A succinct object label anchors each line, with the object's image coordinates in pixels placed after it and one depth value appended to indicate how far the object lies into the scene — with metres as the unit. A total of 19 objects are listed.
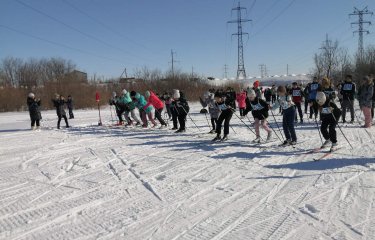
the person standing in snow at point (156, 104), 14.76
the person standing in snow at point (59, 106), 16.19
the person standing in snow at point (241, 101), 18.77
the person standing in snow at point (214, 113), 11.90
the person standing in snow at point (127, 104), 15.65
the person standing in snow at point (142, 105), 15.02
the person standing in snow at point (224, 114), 10.30
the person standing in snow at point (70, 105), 22.48
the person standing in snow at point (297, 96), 13.68
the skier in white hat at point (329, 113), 7.77
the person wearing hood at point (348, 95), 12.19
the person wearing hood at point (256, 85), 13.36
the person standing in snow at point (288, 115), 8.84
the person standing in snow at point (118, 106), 16.21
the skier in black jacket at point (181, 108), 12.89
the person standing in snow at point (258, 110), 9.44
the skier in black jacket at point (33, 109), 15.40
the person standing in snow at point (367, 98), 11.11
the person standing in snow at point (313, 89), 12.46
